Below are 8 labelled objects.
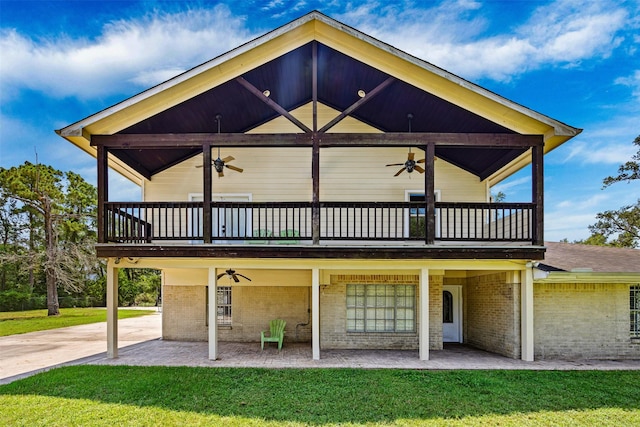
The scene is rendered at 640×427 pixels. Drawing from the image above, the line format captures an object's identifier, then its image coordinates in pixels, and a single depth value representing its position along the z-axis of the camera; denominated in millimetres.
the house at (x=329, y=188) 8594
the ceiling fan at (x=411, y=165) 9845
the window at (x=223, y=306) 11609
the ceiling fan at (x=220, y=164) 9891
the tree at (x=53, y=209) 21469
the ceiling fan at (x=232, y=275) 10741
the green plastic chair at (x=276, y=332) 9984
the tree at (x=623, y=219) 19641
